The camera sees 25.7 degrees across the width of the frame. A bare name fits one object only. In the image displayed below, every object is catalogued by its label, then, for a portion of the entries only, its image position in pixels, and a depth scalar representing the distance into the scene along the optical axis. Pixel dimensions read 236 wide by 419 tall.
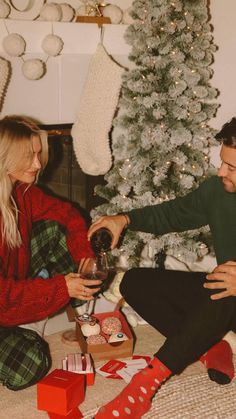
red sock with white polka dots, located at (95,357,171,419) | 1.68
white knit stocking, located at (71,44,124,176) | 2.82
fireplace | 3.17
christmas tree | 2.61
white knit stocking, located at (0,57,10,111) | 2.42
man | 1.71
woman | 1.90
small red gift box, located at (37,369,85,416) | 1.82
